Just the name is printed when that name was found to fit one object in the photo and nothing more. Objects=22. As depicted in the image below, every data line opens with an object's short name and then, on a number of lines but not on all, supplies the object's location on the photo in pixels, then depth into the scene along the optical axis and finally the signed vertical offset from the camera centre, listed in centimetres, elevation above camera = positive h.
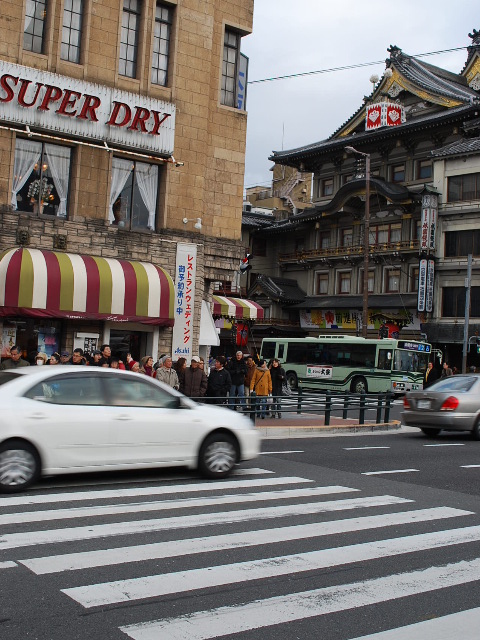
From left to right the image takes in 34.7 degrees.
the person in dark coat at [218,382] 1784 -76
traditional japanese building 4538 +939
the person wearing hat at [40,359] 1605 -45
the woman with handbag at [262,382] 2025 -81
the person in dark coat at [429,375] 3122 -55
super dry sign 2069 +656
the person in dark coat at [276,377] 2205 -71
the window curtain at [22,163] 2127 +486
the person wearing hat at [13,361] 1538 -50
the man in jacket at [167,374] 1686 -63
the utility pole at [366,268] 3881 +455
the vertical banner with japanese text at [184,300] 2397 +147
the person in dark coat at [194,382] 1712 -77
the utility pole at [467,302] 3928 +329
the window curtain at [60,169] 2188 +487
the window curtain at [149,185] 2344 +490
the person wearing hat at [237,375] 1975 -64
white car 912 -107
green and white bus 3469 -28
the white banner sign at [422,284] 4525 +454
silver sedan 1711 -100
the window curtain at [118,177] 2286 +496
